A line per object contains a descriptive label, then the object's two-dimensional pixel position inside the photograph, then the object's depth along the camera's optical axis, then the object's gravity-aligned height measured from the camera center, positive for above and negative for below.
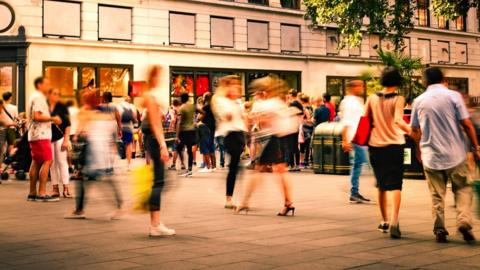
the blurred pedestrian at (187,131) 16.41 +0.39
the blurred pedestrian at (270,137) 9.57 +0.13
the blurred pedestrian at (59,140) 11.36 +0.13
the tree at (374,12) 27.91 +5.79
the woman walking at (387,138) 7.74 +0.09
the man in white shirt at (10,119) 14.90 +0.65
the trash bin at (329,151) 16.72 -0.12
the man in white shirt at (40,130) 10.78 +0.28
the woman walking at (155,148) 7.70 -0.01
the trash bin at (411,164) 15.23 -0.42
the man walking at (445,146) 7.30 +0.00
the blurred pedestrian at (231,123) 10.02 +0.35
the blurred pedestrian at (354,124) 10.79 +0.36
